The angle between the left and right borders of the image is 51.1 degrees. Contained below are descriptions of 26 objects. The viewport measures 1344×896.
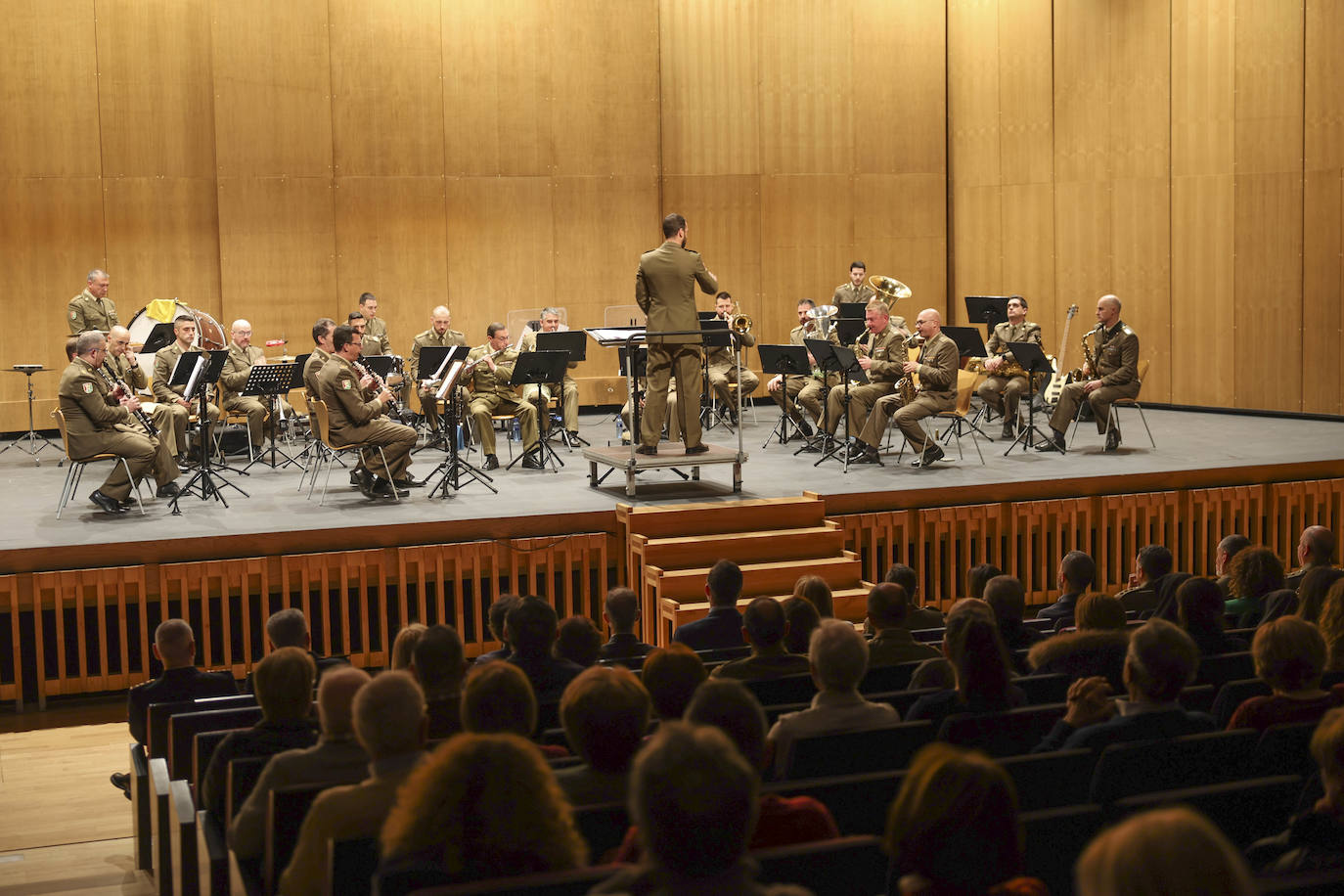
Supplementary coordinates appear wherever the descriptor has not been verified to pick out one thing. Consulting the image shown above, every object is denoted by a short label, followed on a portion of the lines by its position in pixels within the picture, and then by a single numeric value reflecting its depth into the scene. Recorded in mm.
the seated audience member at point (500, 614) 5066
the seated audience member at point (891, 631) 4777
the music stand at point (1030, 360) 10234
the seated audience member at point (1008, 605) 4879
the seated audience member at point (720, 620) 5582
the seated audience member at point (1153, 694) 3303
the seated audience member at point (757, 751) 2574
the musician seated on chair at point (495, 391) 10312
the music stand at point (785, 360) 10203
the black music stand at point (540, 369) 9586
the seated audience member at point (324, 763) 3188
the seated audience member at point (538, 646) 4238
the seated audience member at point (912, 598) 5633
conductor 8430
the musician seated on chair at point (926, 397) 9586
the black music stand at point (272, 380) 9672
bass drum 11609
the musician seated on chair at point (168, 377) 9836
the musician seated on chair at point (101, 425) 7977
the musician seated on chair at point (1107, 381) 10227
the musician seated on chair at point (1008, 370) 11109
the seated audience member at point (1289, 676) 3371
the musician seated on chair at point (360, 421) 8438
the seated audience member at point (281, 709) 3539
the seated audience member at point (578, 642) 4500
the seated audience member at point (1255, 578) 5355
